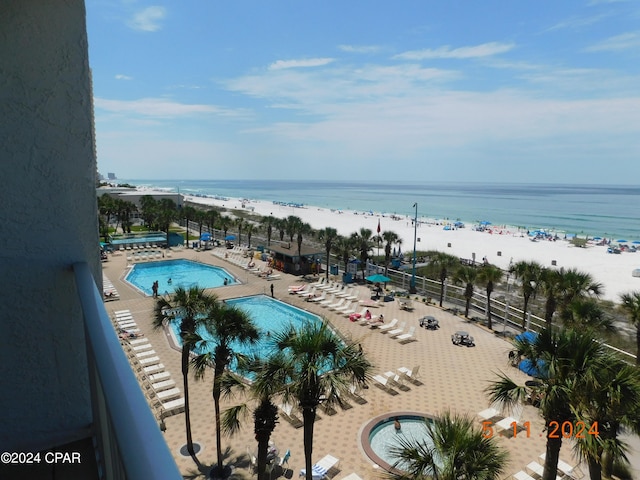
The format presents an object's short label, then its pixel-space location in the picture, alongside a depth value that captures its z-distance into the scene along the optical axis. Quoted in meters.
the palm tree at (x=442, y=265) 22.88
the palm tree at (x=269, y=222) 39.12
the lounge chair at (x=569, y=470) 9.37
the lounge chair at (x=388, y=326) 19.05
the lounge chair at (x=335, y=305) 22.52
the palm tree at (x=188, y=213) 44.41
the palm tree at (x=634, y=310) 13.24
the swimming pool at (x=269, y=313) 20.28
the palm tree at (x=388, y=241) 28.27
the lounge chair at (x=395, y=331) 18.51
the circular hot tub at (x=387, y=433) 10.11
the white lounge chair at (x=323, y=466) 9.16
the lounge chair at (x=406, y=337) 17.91
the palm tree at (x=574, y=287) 15.71
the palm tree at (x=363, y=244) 28.80
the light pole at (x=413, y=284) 26.61
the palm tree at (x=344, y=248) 29.45
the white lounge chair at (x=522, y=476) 9.20
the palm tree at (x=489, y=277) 19.39
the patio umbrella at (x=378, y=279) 25.48
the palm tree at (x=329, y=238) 29.38
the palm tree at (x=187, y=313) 9.56
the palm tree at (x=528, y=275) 17.47
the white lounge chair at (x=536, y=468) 9.32
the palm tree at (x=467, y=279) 20.41
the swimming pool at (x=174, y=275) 27.92
